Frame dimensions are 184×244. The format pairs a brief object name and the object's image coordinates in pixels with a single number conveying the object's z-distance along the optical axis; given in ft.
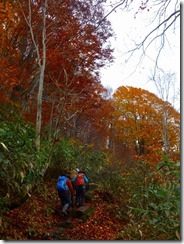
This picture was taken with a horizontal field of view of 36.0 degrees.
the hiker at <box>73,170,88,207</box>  26.14
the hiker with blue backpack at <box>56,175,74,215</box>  24.31
